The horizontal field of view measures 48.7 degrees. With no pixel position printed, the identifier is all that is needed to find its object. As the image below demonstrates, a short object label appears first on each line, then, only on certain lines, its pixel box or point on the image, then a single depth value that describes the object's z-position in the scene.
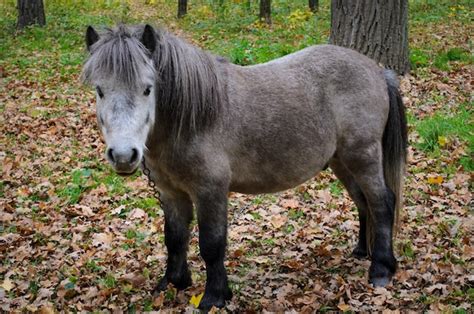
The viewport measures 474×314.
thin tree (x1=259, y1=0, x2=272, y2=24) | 16.70
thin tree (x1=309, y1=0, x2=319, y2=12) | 19.69
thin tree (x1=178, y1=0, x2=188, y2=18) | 20.02
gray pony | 3.22
